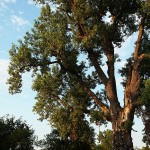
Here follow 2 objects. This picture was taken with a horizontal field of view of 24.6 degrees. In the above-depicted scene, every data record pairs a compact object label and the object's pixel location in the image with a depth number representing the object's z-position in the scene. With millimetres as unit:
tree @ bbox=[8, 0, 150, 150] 29641
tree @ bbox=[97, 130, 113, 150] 54112
